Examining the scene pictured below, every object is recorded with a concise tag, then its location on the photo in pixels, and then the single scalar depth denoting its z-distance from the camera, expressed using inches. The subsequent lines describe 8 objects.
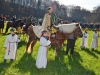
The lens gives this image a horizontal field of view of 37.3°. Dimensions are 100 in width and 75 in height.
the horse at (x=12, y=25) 651.0
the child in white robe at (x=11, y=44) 279.6
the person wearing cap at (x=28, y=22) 526.9
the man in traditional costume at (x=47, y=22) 311.3
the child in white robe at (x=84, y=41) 472.6
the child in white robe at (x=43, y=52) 250.2
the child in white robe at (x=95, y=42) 458.6
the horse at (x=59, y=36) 338.9
